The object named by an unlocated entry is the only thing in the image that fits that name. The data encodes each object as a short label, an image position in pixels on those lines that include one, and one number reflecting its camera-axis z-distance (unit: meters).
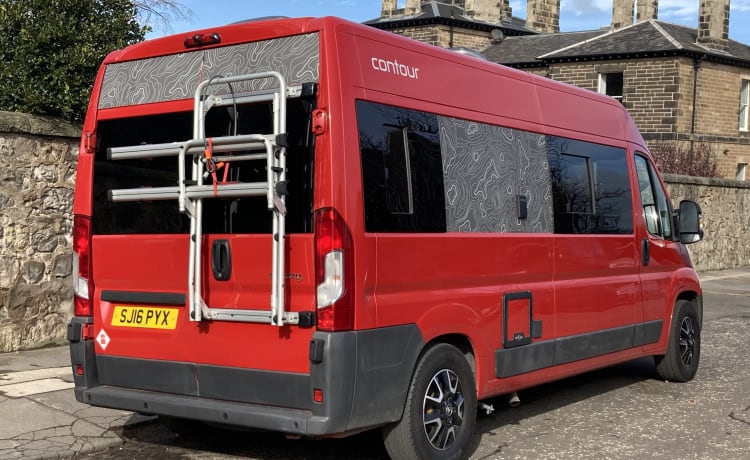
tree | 9.23
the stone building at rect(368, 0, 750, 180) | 38.28
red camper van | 4.95
